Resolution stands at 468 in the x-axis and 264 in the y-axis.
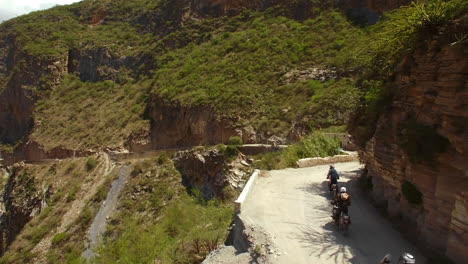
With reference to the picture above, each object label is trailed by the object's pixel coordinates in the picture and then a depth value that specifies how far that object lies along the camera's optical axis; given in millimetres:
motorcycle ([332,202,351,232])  9734
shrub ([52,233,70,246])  21562
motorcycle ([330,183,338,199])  12441
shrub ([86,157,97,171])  29809
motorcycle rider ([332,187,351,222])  9984
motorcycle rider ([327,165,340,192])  13219
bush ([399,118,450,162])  8492
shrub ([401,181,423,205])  9305
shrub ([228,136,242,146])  26203
